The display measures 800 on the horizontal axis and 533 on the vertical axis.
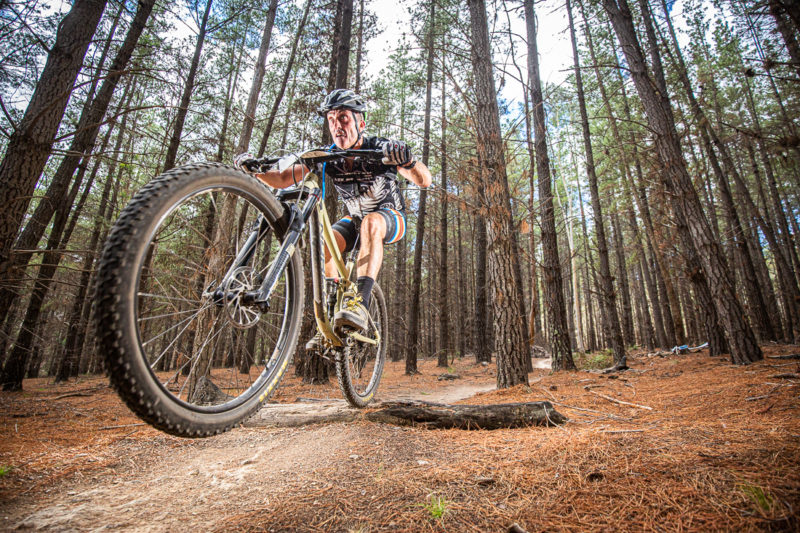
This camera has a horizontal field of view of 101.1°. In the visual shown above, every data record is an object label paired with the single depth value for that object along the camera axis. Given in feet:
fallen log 9.41
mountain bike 3.69
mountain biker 9.04
